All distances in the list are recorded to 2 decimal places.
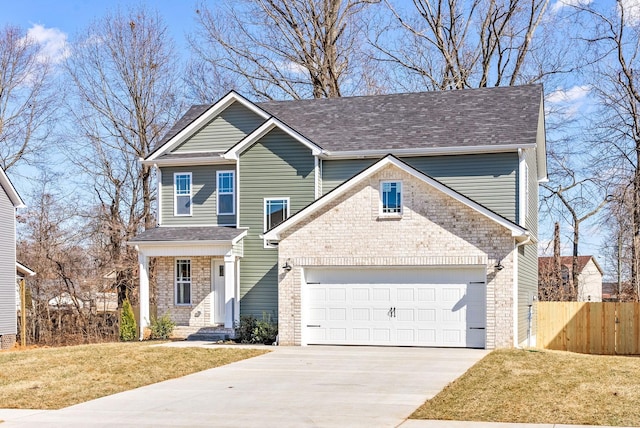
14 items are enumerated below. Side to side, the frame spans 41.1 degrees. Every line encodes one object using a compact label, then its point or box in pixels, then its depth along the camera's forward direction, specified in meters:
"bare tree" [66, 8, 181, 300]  42.03
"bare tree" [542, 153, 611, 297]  41.72
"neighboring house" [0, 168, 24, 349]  34.38
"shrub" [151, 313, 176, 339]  29.06
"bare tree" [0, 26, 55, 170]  43.97
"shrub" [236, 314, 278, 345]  26.67
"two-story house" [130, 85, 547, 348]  24.31
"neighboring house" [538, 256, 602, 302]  44.11
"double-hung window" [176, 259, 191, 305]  29.95
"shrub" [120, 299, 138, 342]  29.88
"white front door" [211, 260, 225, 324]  29.62
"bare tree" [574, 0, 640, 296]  38.28
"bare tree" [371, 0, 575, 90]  41.91
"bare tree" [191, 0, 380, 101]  42.75
